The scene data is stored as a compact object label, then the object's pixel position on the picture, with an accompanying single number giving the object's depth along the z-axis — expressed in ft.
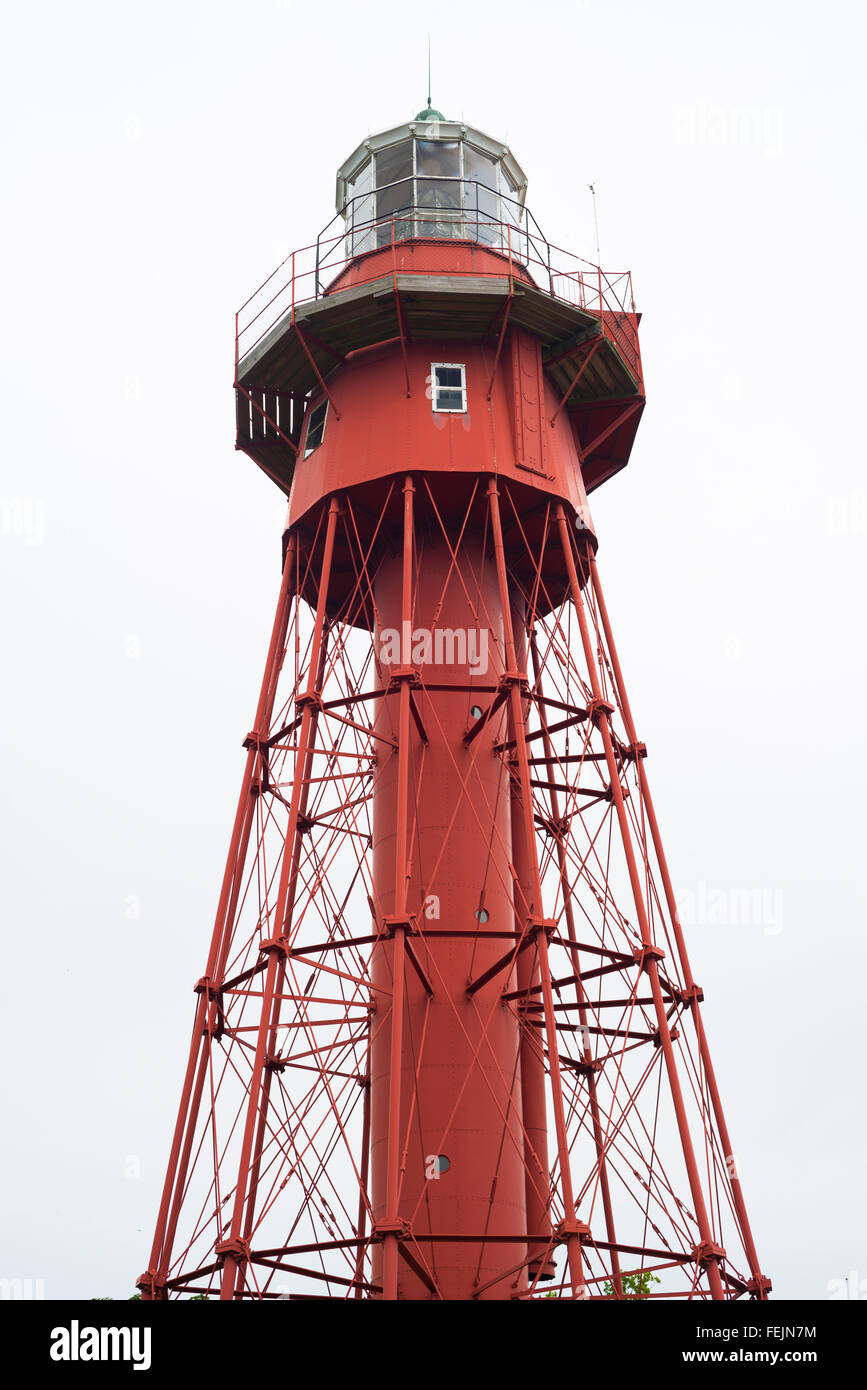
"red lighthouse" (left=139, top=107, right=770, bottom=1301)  85.10
